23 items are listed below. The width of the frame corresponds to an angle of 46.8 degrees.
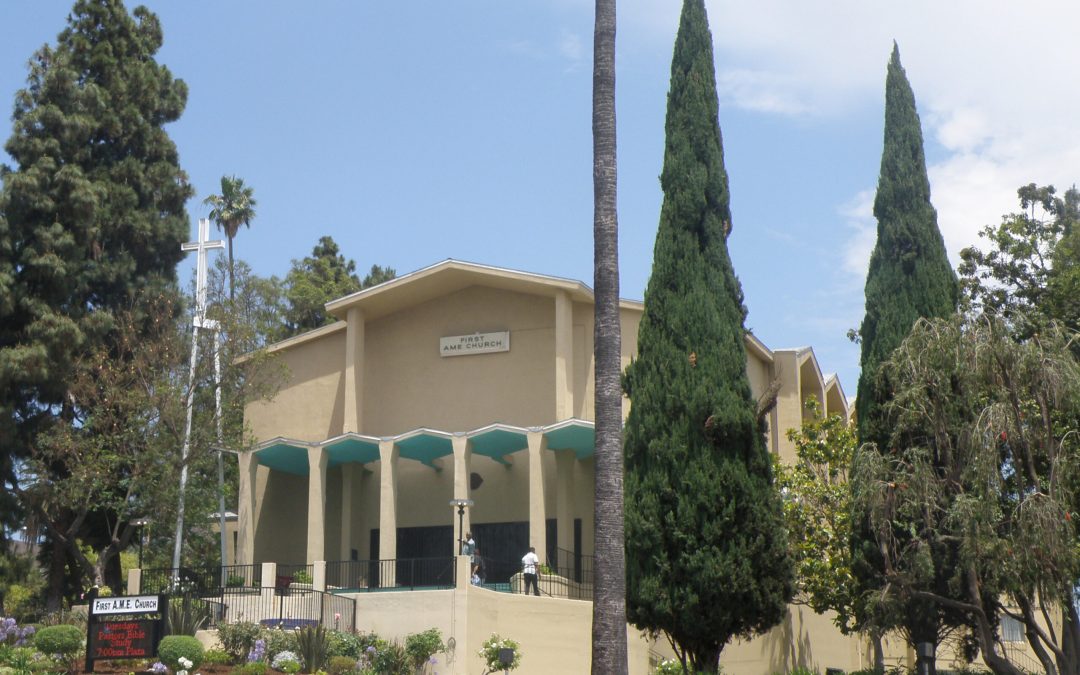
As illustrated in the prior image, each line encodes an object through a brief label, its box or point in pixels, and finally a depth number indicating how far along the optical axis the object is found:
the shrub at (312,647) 21.53
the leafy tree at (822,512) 24.36
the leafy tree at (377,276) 57.03
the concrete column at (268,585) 24.86
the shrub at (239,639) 22.12
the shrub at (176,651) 20.12
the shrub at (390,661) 22.73
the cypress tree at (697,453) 20.36
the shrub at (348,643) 22.19
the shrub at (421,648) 22.86
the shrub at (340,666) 21.49
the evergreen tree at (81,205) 31.56
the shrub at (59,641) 20.88
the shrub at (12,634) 21.92
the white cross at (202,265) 31.16
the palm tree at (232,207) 55.09
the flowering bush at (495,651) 22.23
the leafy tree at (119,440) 29.88
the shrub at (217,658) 21.55
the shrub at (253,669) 20.50
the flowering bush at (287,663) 21.06
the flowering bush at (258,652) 21.53
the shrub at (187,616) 21.98
